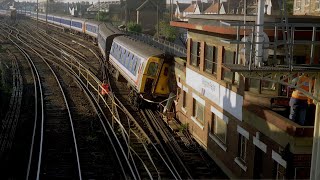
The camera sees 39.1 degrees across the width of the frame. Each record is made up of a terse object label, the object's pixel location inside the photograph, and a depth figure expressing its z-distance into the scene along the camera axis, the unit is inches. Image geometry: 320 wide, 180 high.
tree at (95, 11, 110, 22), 3350.1
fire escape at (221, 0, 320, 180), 315.6
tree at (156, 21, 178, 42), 2184.8
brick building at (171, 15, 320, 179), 395.5
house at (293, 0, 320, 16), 1035.5
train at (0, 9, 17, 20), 4256.9
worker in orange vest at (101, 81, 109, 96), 911.0
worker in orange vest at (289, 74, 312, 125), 405.4
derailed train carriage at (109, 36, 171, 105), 808.9
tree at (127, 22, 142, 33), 2544.3
